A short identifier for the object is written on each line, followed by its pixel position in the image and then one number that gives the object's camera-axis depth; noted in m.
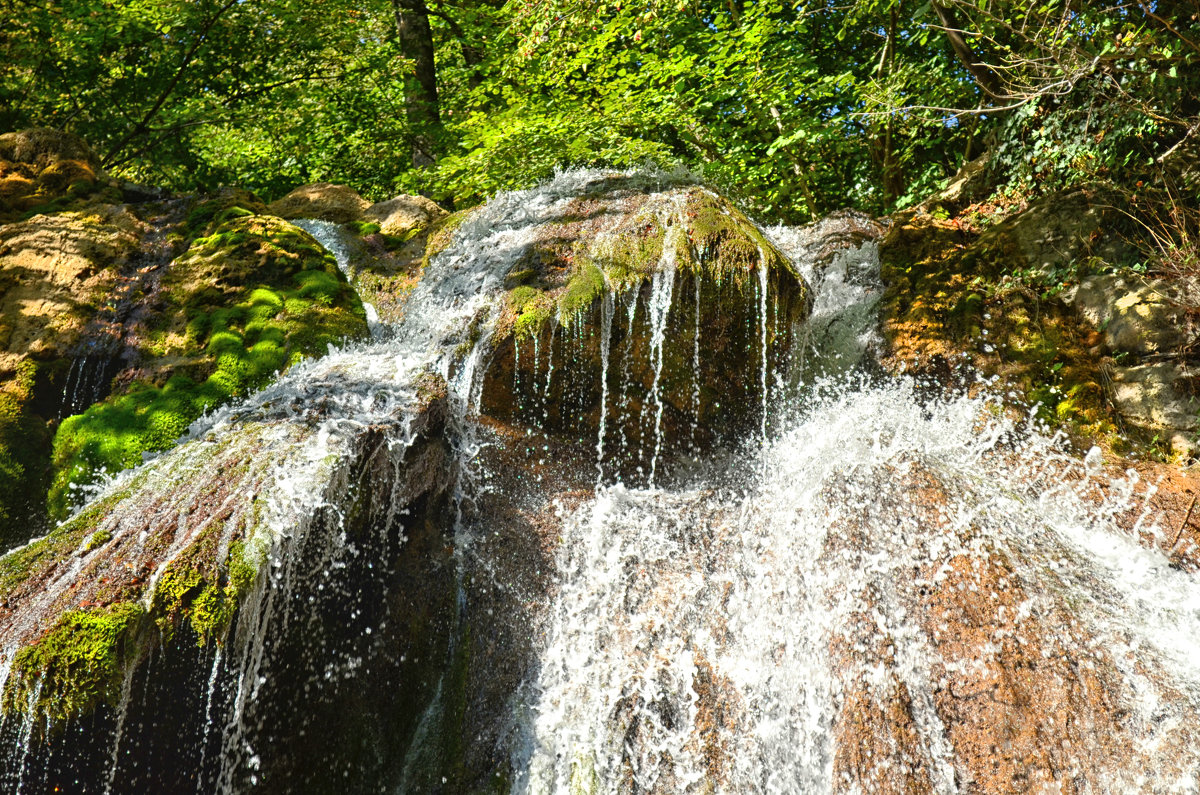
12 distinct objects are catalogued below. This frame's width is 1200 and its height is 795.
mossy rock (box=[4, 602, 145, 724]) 3.17
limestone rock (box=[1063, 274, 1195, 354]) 5.62
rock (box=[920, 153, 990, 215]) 7.65
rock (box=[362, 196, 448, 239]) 8.53
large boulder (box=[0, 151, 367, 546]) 5.19
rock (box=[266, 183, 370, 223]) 9.00
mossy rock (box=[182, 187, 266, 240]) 6.81
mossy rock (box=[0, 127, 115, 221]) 6.85
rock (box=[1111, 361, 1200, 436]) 5.41
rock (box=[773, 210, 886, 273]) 7.72
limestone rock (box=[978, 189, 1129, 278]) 6.21
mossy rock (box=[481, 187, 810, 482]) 5.89
